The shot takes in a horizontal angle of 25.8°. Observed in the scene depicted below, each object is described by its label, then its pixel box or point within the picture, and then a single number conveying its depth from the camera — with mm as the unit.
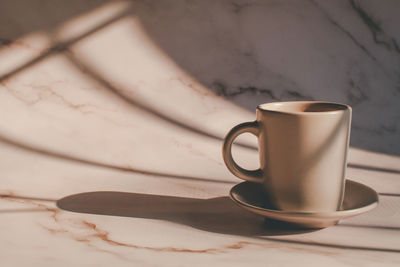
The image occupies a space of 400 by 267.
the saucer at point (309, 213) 769
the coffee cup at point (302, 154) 777
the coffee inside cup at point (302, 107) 819
